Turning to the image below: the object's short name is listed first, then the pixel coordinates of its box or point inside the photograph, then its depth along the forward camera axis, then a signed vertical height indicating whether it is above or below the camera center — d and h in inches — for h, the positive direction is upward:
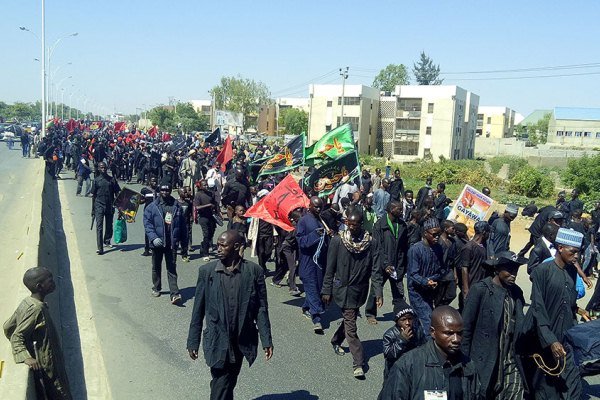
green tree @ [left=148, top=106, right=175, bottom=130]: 3292.3 +43.0
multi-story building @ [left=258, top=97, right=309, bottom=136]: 3868.1 +79.6
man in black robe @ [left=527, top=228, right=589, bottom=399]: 190.5 -57.2
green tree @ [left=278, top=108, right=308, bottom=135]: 3189.0 +54.2
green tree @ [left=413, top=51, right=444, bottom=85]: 4261.8 +488.5
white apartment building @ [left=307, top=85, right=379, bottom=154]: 2504.9 +103.7
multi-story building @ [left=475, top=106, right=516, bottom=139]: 4244.6 +147.3
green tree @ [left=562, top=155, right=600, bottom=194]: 936.3 -45.5
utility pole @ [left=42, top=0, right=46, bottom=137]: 1720.0 +121.7
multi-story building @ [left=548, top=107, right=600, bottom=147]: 3324.3 +91.0
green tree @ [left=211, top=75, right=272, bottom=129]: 3735.2 +214.2
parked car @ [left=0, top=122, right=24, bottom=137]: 2132.3 -45.3
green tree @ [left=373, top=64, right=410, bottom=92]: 4050.2 +410.7
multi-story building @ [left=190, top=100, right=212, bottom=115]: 5673.2 +219.1
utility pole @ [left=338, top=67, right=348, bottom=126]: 1865.2 +187.1
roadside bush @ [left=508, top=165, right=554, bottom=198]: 1121.6 -77.9
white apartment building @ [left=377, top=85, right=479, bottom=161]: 2477.9 +67.6
